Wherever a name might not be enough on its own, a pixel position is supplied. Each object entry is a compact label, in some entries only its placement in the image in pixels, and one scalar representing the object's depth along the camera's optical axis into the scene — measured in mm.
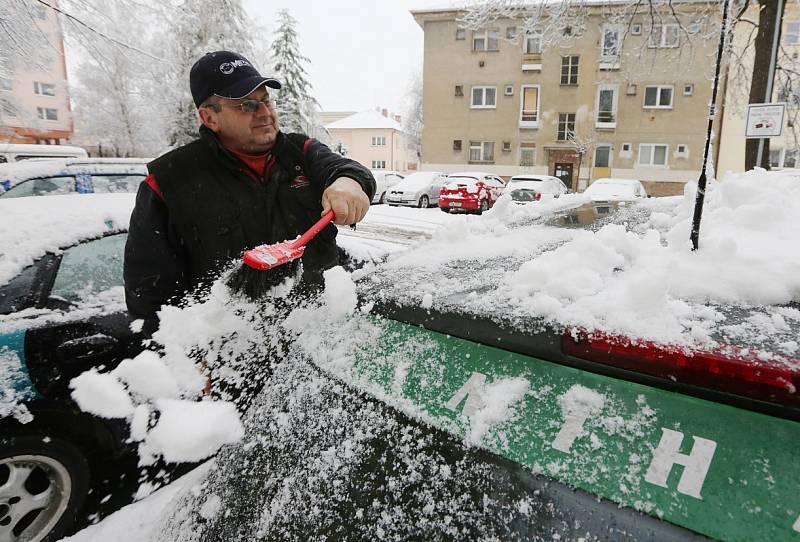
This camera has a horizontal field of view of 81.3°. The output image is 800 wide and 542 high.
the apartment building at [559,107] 27156
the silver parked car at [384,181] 19406
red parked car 15297
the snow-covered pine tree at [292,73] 24500
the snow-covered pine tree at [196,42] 18516
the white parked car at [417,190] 18078
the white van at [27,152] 12589
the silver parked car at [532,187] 14609
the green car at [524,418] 741
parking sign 7059
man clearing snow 2195
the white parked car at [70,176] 4797
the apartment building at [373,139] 54938
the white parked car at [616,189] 12312
